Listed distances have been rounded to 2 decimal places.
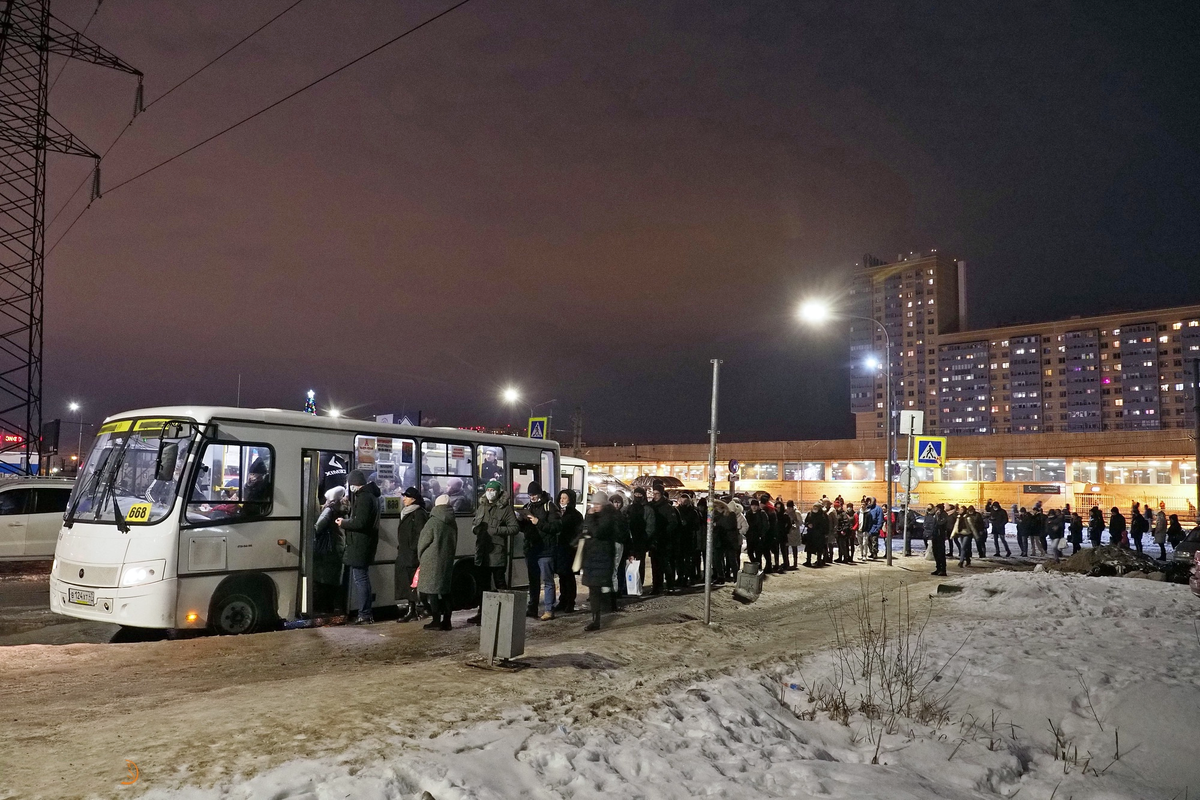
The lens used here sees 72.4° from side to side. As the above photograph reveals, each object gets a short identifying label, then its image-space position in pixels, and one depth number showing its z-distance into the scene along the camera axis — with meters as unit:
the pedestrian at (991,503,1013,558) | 25.61
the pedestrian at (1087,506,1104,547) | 24.73
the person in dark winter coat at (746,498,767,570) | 17.16
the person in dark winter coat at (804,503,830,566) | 20.16
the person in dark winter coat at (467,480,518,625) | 10.80
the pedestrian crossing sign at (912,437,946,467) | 21.62
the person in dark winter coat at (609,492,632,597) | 12.98
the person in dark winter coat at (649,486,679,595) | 14.41
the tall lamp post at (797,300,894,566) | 18.98
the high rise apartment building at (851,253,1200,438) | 121.56
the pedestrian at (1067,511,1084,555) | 25.17
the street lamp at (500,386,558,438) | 41.22
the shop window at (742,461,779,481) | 53.88
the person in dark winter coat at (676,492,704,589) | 15.07
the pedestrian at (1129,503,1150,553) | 24.42
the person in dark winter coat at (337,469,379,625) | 10.39
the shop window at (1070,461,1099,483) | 41.81
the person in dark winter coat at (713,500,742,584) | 15.32
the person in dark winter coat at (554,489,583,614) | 11.82
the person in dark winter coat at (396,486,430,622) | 10.72
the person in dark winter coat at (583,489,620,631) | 10.67
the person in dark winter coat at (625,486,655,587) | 13.87
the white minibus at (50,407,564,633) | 8.77
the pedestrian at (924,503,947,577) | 19.36
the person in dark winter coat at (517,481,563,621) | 11.26
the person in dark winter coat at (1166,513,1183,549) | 23.49
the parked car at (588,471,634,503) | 33.56
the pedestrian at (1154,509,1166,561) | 24.22
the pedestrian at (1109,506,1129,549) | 23.76
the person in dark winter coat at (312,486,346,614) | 10.62
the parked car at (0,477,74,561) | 15.08
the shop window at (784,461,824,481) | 51.00
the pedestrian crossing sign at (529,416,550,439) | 26.02
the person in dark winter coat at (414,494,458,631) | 9.58
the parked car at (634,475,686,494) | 44.81
